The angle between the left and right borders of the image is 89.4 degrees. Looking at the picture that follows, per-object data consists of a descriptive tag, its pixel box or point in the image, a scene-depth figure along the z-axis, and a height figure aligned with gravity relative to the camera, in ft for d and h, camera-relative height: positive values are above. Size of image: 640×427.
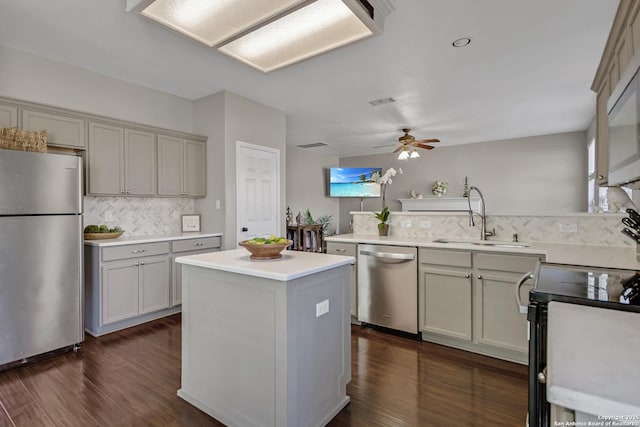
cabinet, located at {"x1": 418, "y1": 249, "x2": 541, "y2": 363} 8.48 -2.56
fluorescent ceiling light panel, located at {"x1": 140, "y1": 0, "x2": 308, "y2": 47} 6.79 +4.37
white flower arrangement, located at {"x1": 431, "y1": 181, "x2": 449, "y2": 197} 24.99 +1.76
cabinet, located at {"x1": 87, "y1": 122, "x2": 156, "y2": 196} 11.00 +1.81
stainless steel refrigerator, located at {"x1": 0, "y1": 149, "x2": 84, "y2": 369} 8.10 -1.16
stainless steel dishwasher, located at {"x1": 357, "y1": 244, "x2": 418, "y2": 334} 10.09 -2.47
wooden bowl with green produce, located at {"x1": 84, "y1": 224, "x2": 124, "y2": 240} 10.85 -0.73
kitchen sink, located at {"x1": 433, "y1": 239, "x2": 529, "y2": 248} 9.19 -0.97
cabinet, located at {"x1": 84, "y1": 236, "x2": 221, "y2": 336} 10.27 -2.45
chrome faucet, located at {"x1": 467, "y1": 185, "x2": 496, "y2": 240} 10.09 -0.58
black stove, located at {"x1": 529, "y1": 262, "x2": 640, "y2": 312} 3.84 -1.06
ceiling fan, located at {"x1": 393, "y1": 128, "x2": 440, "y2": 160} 17.08 +3.47
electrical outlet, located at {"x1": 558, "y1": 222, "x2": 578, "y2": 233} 8.84 -0.46
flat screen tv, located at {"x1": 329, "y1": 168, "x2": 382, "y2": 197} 27.63 +2.34
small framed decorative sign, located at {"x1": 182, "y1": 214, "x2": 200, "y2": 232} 13.99 -0.49
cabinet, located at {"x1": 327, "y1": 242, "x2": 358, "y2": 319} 11.23 -1.50
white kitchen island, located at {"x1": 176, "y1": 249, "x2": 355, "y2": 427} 5.37 -2.33
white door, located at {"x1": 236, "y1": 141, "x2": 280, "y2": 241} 13.57 +0.90
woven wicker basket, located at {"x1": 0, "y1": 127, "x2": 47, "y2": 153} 8.34 +1.91
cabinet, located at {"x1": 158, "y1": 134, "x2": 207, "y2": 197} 12.85 +1.83
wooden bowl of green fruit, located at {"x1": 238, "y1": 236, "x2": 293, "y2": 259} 6.43 -0.72
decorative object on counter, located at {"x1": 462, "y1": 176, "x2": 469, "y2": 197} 24.01 +1.76
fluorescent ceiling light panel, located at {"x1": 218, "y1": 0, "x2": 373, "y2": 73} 7.21 +4.41
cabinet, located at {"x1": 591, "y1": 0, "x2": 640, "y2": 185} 5.72 +3.18
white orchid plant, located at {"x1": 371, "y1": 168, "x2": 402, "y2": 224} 11.85 +0.06
